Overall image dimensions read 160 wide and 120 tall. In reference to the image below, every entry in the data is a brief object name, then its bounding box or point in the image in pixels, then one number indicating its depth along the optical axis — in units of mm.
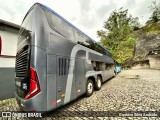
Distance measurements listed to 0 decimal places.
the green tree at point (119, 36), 29667
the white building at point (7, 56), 5816
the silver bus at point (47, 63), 2744
